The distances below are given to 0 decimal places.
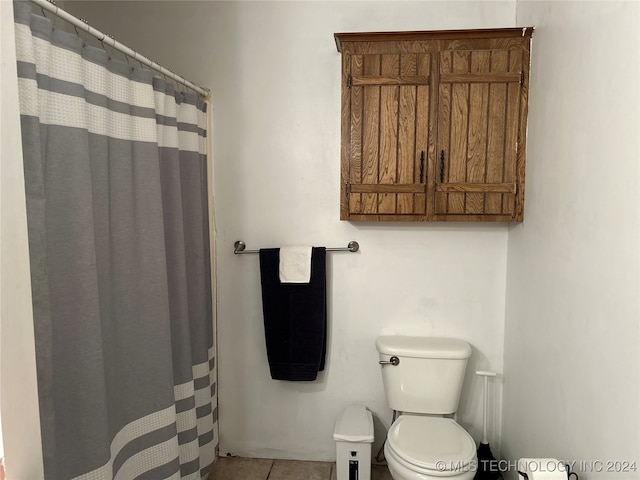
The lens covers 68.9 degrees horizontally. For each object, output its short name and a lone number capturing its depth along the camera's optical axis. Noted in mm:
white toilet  2062
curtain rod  1313
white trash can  2137
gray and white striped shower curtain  1295
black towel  2359
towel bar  2406
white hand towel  2350
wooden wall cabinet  2090
